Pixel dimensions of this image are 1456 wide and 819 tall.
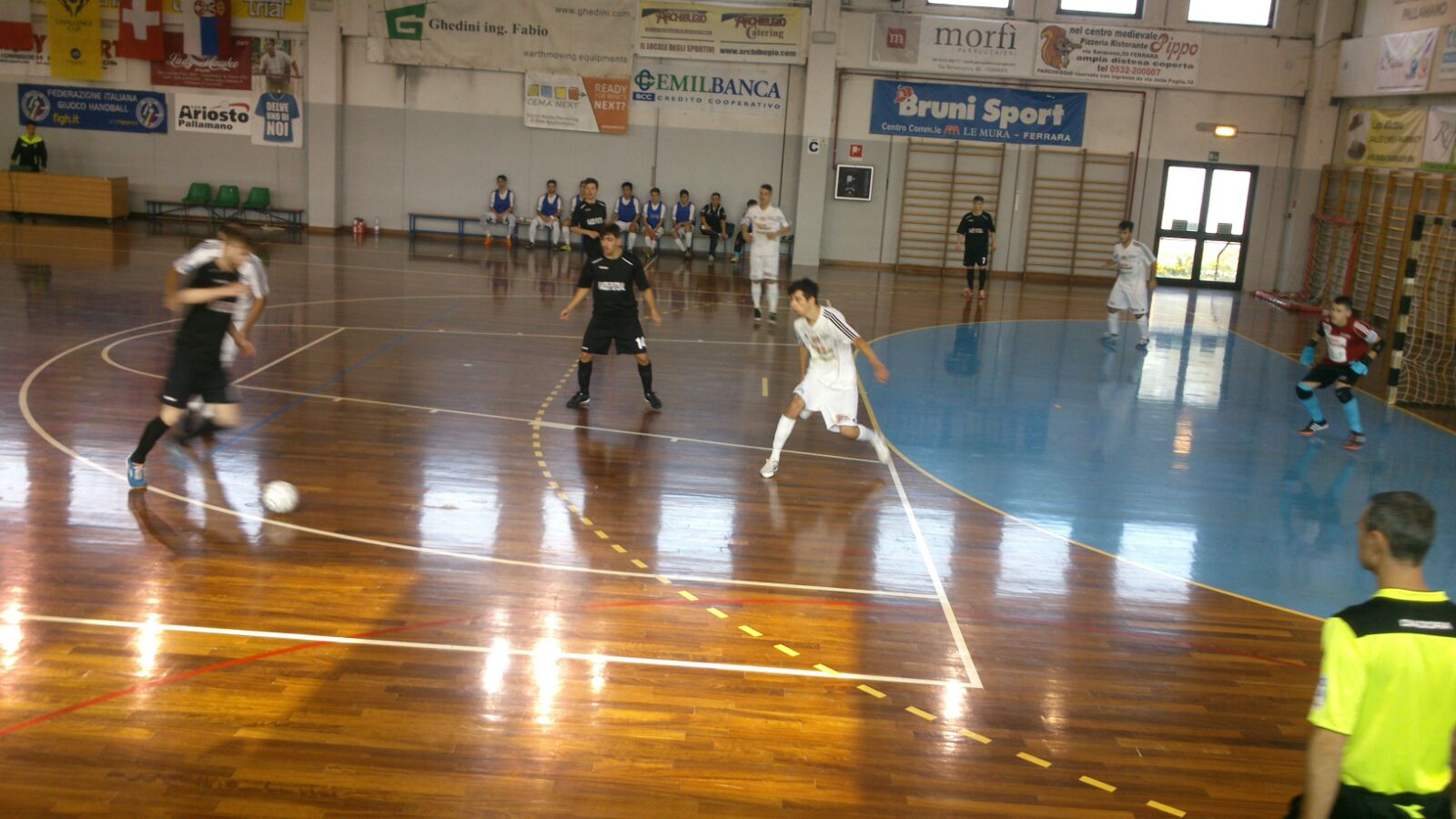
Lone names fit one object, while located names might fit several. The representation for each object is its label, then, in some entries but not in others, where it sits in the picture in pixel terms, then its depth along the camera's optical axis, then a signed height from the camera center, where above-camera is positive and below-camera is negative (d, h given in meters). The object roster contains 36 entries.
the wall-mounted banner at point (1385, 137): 19.86 +2.12
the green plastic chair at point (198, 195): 25.16 -0.47
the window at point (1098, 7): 24.02 +4.70
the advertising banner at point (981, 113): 24.41 +2.39
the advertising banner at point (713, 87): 24.83 +2.59
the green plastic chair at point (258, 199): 25.41 -0.50
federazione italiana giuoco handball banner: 25.05 +1.22
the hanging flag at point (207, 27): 24.38 +3.07
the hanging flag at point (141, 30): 24.31 +2.91
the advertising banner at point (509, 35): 24.45 +3.35
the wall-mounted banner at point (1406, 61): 19.50 +3.39
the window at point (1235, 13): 24.02 +4.80
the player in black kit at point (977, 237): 20.97 -0.19
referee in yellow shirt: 3.01 -1.14
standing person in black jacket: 24.14 +0.15
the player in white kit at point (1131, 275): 16.45 -0.55
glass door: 24.92 +0.38
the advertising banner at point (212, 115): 25.22 +1.27
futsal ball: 7.69 -2.13
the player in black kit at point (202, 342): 7.78 -1.16
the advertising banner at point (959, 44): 23.94 +3.74
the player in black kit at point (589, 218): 17.91 -0.30
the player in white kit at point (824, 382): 9.20 -1.33
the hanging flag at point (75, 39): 24.39 +2.65
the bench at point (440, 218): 25.44 -0.70
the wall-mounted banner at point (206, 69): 24.84 +2.23
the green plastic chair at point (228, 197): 25.38 -0.49
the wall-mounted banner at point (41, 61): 24.70 +2.16
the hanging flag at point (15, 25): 24.52 +2.85
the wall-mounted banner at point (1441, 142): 18.39 +1.87
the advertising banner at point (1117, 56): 23.88 +3.73
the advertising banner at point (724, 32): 24.16 +3.69
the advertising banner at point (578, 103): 24.95 +2.07
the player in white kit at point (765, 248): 16.92 -0.54
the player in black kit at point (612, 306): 10.84 -0.98
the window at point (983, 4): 24.08 +4.62
